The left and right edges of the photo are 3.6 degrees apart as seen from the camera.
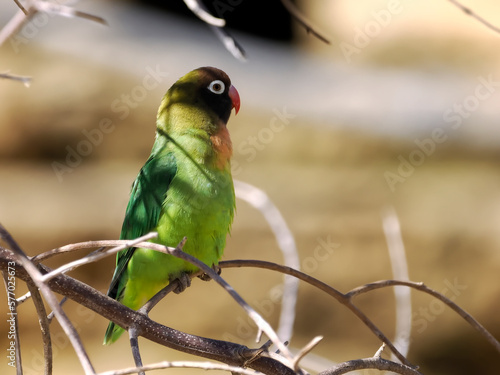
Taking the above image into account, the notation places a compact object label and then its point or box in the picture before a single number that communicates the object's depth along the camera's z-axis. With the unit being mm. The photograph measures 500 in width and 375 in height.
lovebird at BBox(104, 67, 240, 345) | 4168
